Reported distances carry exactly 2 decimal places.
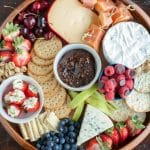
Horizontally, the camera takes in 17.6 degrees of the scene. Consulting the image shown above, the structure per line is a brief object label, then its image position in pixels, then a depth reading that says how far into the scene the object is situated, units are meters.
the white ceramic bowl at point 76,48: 0.97
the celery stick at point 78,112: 0.99
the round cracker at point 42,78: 1.00
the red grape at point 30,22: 1.01
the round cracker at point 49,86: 1.00
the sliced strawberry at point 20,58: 1.00
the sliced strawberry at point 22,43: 1.00
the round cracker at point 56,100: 0.99
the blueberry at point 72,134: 0.97
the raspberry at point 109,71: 0.96
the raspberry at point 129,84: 0.96
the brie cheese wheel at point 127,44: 0.98
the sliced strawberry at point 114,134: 0.97
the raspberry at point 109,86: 0.95
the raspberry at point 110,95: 0.95
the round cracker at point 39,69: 1.00
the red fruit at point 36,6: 1.02
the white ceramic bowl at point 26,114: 0.97
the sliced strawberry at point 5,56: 1.00
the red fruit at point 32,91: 0.98
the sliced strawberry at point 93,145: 0.96
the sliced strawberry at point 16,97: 0.97
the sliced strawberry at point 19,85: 0.98
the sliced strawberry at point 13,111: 0.97
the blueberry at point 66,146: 0.96
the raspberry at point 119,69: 0.96
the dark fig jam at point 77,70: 0.98
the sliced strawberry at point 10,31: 1.01
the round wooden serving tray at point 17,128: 0.97
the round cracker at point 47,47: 1.01
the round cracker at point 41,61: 1.00
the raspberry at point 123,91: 0.95
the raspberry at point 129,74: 0.96
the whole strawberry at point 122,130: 0.97
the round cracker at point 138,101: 0.99
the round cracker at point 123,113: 0.99
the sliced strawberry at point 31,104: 0.97
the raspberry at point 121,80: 0.95
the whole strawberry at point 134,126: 0.97
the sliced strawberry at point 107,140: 0.96
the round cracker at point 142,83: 0.99
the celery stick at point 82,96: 0.99
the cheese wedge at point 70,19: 1.01
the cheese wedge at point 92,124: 0.97
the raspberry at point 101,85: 0.96
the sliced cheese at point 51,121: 0.98
